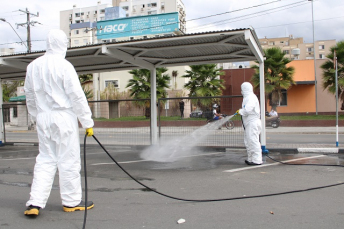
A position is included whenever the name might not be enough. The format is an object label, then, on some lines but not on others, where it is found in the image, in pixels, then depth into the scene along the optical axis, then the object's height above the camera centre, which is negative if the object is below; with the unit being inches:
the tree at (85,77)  1409.8 +152.4
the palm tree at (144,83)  901.2 +77.1
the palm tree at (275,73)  928.3 +102.6
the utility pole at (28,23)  1147.3 +341.5
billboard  1437.0 +397.5
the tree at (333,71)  864.8 +100.0
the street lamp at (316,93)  1066.7 +48.8
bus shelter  327.8 +69.9
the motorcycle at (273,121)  853.2 -35.2
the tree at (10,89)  1793.6 +135.4
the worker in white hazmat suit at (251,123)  289.1 -13.6
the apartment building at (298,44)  3543.3 +741.1
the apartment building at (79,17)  3425.2 +1048.5
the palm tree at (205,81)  922.9 +84.3
